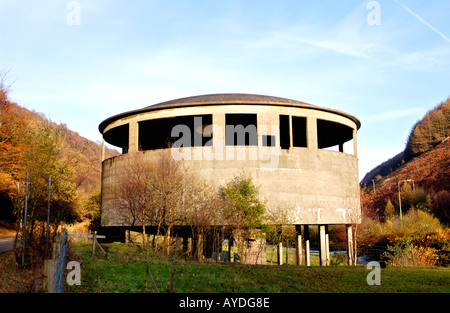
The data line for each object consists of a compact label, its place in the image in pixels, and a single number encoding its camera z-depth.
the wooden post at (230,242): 26.01
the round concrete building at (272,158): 26.38
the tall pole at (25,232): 15.61
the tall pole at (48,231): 14.52
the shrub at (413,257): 25.41
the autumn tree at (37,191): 15.67
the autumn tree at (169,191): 26.00
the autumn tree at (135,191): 26.95
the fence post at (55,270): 9.09
